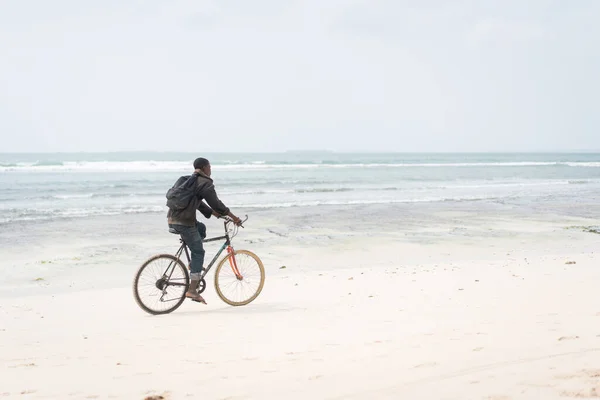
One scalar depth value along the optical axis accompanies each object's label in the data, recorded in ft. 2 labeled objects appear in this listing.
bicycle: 23.06
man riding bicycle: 22.31
